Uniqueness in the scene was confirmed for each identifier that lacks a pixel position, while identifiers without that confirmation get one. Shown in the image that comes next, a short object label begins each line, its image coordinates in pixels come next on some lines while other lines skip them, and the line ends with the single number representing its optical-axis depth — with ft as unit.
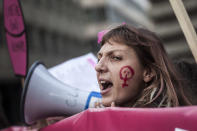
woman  5.96
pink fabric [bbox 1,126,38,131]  8.74
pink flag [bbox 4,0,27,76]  7.61
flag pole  5.91
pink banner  5.34
